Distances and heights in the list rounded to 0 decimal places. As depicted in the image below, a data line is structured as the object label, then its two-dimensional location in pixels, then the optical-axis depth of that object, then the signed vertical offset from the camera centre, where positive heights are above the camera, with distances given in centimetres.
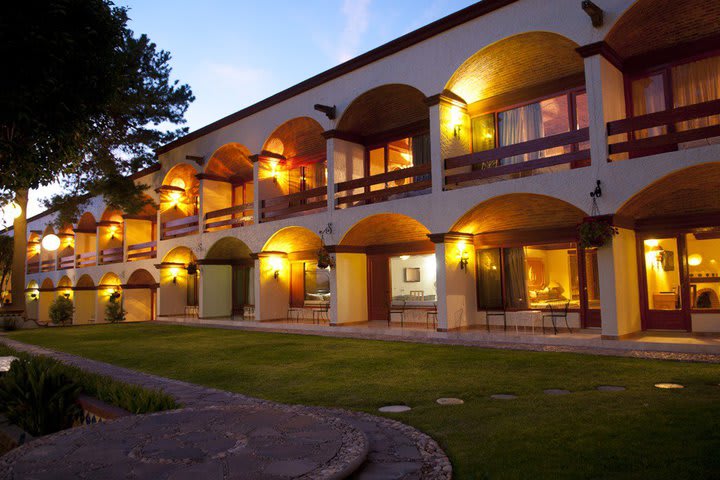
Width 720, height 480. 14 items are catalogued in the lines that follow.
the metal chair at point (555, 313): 1428 -85
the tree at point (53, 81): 621 +282
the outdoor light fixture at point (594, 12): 1155 +607
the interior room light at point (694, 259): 1326 +52
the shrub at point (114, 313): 2689 -103
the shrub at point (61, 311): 2770 -90
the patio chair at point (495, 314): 1508 -86
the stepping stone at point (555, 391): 746 -157
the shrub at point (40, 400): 600 -127
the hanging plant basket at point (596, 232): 1159 +111
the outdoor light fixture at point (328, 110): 1788 +615
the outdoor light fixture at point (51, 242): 1544 +161
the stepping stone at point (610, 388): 753 -157
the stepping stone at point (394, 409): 668 -159
